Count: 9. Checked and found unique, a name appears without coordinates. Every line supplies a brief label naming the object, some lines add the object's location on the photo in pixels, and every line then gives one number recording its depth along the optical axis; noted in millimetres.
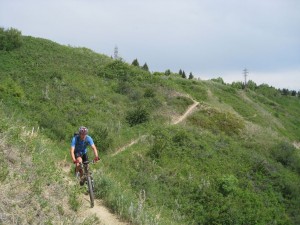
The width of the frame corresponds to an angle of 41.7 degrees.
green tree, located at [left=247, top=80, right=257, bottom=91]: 106188
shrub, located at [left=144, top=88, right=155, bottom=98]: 34844
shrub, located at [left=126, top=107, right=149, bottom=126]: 28844
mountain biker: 11344
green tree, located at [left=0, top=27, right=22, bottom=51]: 36906
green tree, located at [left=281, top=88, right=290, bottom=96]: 109775
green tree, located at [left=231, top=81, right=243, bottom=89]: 98531
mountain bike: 10641
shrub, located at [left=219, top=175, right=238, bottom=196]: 22811
